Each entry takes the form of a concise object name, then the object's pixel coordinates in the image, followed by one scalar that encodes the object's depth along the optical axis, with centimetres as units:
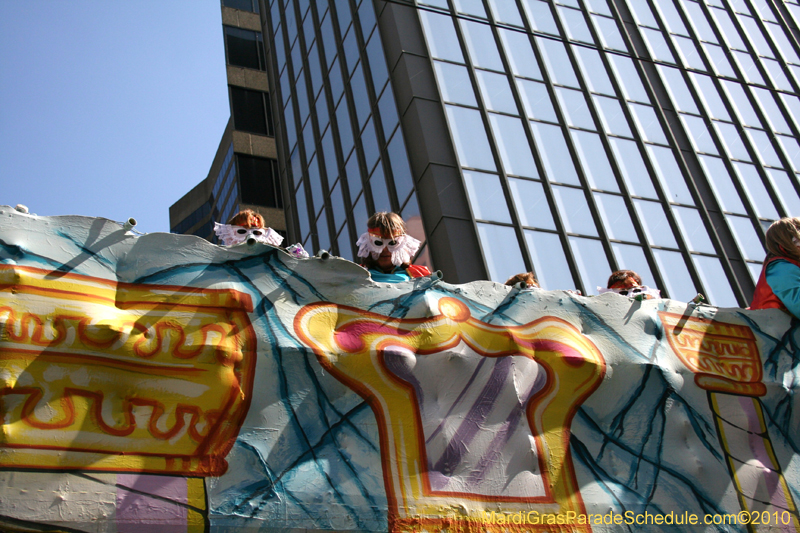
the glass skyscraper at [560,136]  1180
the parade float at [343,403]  336
